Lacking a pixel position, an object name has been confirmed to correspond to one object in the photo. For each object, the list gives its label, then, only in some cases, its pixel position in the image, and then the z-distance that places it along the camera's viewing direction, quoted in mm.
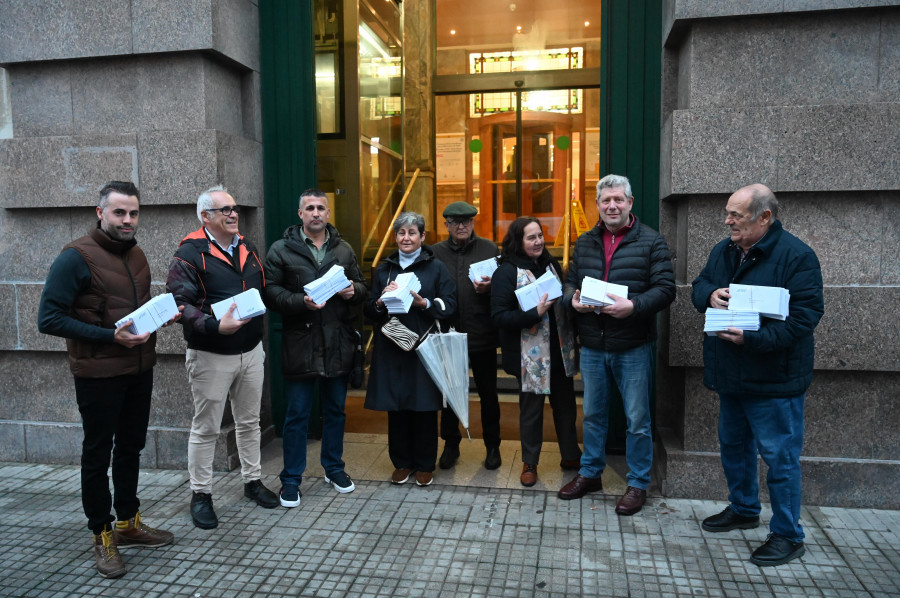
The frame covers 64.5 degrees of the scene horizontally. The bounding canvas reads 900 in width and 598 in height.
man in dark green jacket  4750
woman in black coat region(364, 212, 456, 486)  4996
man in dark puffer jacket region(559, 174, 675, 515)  4496
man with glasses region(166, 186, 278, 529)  4297
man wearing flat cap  5387
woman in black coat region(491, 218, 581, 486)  4934
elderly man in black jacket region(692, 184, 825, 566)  3783
